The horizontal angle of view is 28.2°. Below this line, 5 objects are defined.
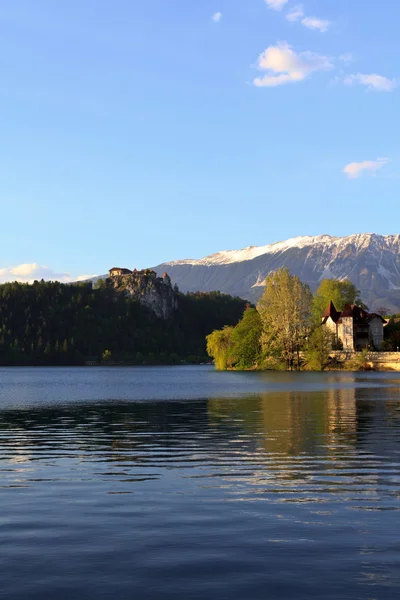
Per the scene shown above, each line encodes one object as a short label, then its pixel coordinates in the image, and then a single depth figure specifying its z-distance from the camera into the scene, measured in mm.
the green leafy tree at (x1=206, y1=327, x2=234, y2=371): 188750
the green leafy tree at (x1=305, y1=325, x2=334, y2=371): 172875
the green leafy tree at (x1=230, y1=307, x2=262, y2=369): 179625
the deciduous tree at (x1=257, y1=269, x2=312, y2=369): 170750
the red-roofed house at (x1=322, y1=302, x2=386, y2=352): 195412
